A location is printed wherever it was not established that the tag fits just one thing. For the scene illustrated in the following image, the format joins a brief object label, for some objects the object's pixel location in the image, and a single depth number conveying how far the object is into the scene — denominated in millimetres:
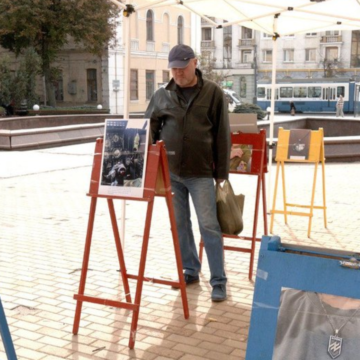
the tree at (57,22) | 35500
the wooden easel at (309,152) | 7922
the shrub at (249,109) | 28264
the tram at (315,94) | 49438
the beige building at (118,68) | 42500
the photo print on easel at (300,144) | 7988
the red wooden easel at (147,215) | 4312
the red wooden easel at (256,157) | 6086
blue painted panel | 2848
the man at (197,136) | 4953
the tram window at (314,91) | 50031
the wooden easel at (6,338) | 3115
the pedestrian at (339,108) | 44084
